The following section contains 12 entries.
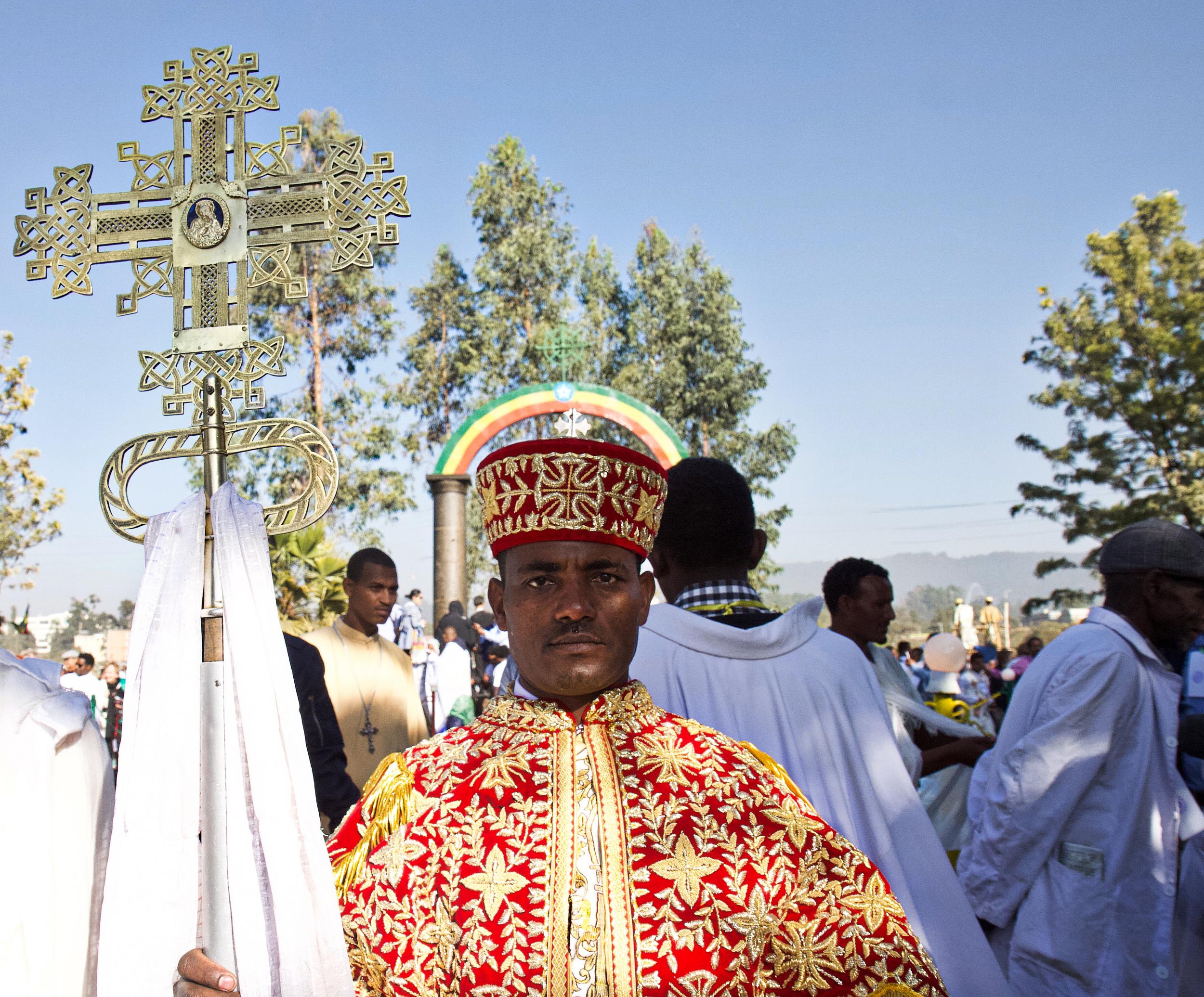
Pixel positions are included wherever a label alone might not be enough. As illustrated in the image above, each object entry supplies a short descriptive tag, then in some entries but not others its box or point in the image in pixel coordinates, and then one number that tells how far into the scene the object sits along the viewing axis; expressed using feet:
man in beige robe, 19.49
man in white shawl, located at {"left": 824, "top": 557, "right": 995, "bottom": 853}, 15.37
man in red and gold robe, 6.08
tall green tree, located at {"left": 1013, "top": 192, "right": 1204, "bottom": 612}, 85.66
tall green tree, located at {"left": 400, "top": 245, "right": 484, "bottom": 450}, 106.52
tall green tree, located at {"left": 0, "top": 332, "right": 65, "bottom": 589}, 81.20
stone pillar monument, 57.52
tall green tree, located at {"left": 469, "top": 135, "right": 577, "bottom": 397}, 104.94
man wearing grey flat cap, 12.37
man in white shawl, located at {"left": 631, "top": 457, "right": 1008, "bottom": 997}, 8.19
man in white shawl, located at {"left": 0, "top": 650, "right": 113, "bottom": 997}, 6.05
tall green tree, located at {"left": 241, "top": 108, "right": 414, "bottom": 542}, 89.45
